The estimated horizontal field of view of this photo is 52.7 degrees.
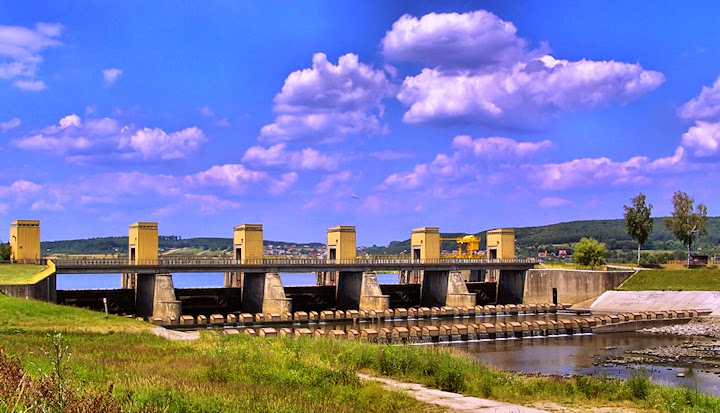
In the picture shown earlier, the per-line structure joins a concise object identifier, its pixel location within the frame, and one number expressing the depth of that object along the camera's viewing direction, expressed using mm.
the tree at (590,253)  74500
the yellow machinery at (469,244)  80250
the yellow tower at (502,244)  72938
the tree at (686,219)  74500
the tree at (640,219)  76375
